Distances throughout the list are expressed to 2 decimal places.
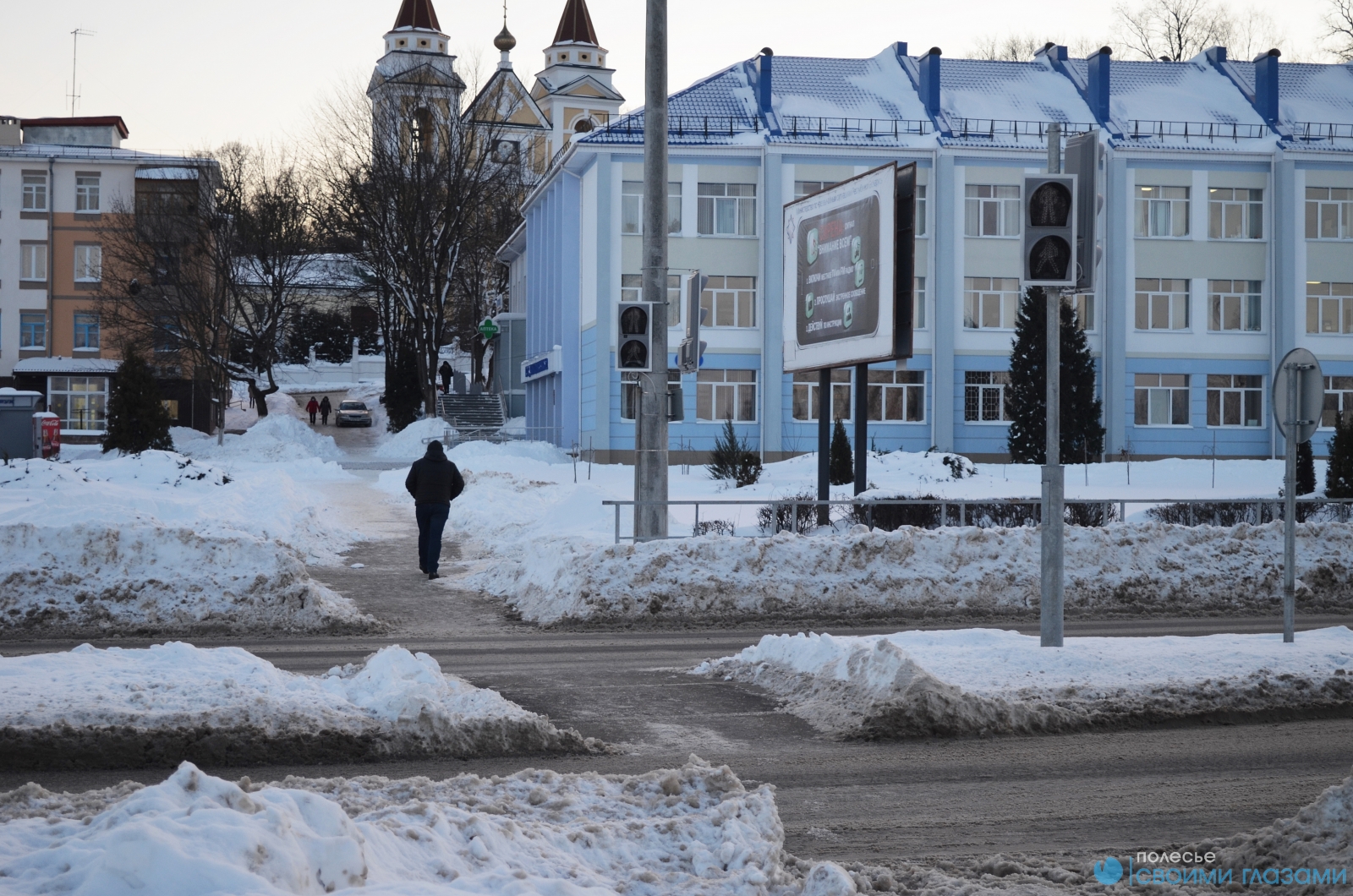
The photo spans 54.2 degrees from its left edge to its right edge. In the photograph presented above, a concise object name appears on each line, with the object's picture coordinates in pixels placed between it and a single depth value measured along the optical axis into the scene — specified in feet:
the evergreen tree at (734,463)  97.40
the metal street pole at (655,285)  51.42
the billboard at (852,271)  63.57
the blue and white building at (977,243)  149.28
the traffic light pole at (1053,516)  32.53
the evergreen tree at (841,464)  94.89
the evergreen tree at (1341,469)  85.61
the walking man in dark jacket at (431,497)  55.21
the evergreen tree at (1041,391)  138.00
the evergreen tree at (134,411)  145.79
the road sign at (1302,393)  36.19
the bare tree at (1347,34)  189.55
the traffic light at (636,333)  51.08
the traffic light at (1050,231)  31.63
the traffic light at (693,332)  56.95
